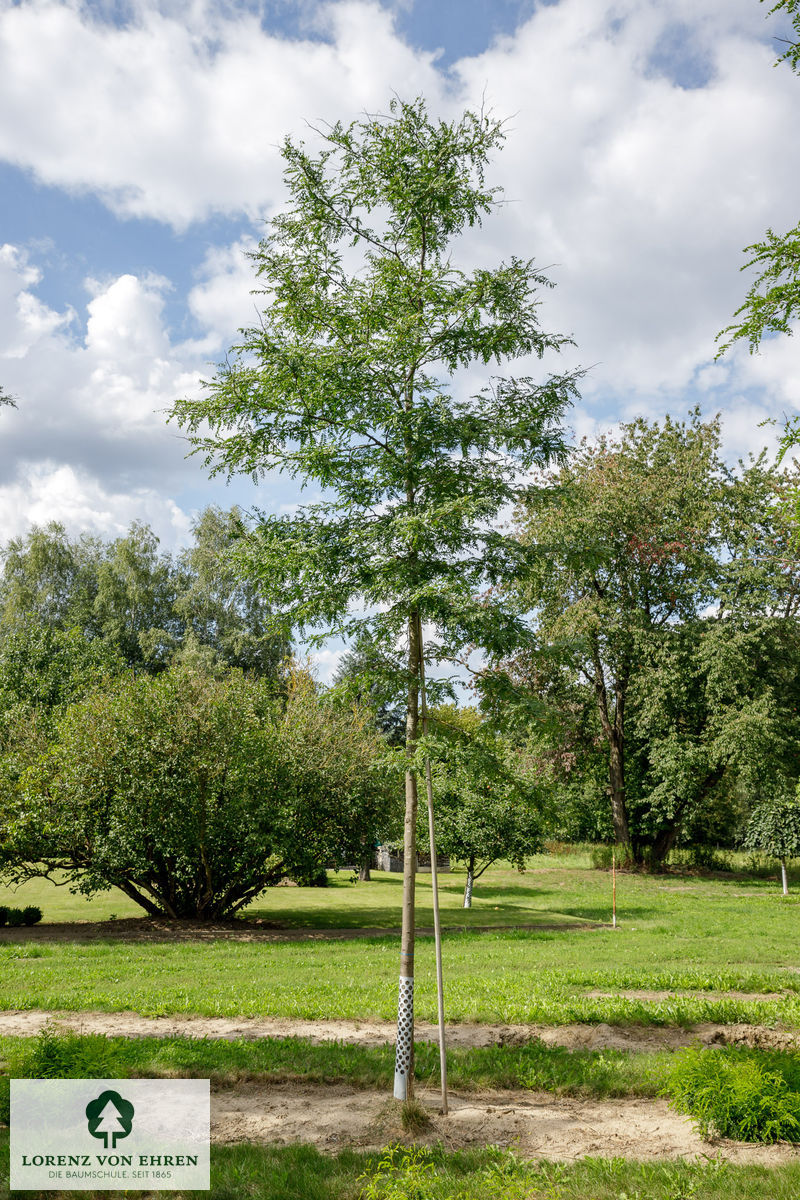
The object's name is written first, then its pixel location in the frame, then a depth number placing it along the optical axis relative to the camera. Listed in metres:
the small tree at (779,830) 25.66
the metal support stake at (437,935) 5.73
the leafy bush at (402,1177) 4.31
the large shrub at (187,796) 16.38
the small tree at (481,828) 20.16
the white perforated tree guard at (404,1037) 5.85
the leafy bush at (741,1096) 5.26
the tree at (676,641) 27.73
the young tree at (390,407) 6.16
